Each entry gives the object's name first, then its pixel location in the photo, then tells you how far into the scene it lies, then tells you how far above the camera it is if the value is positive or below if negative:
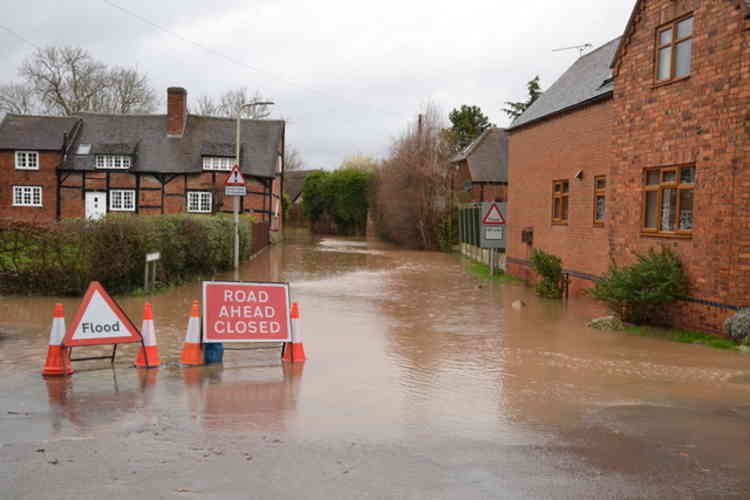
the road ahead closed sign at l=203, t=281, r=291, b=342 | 9.11 -1.34
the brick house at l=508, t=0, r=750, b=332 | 11.28 +1.37
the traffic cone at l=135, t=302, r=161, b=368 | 8.77 -1.77
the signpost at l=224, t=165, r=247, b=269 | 19.83 +0.83
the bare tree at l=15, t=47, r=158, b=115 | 53.75 +9.48
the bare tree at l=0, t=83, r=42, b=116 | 53.41 +8.40
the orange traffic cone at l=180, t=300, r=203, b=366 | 8.98 -1.72
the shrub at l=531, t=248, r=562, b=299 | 17.75 -1.34
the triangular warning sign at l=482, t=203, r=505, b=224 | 22.87 +0.13
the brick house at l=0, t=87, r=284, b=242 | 40.47 +2.17
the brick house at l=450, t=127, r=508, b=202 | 42.88 +3.20
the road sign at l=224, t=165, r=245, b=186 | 19.97 +0.99
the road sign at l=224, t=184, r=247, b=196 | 19.77 +0.67
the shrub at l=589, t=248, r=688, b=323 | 12.32 -1.13
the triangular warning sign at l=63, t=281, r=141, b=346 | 8.41 -1.43
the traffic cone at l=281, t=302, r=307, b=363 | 9.41 -1.81
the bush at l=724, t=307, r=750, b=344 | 10.74 -1.57
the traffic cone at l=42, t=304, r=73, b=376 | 8.17 -1.73
